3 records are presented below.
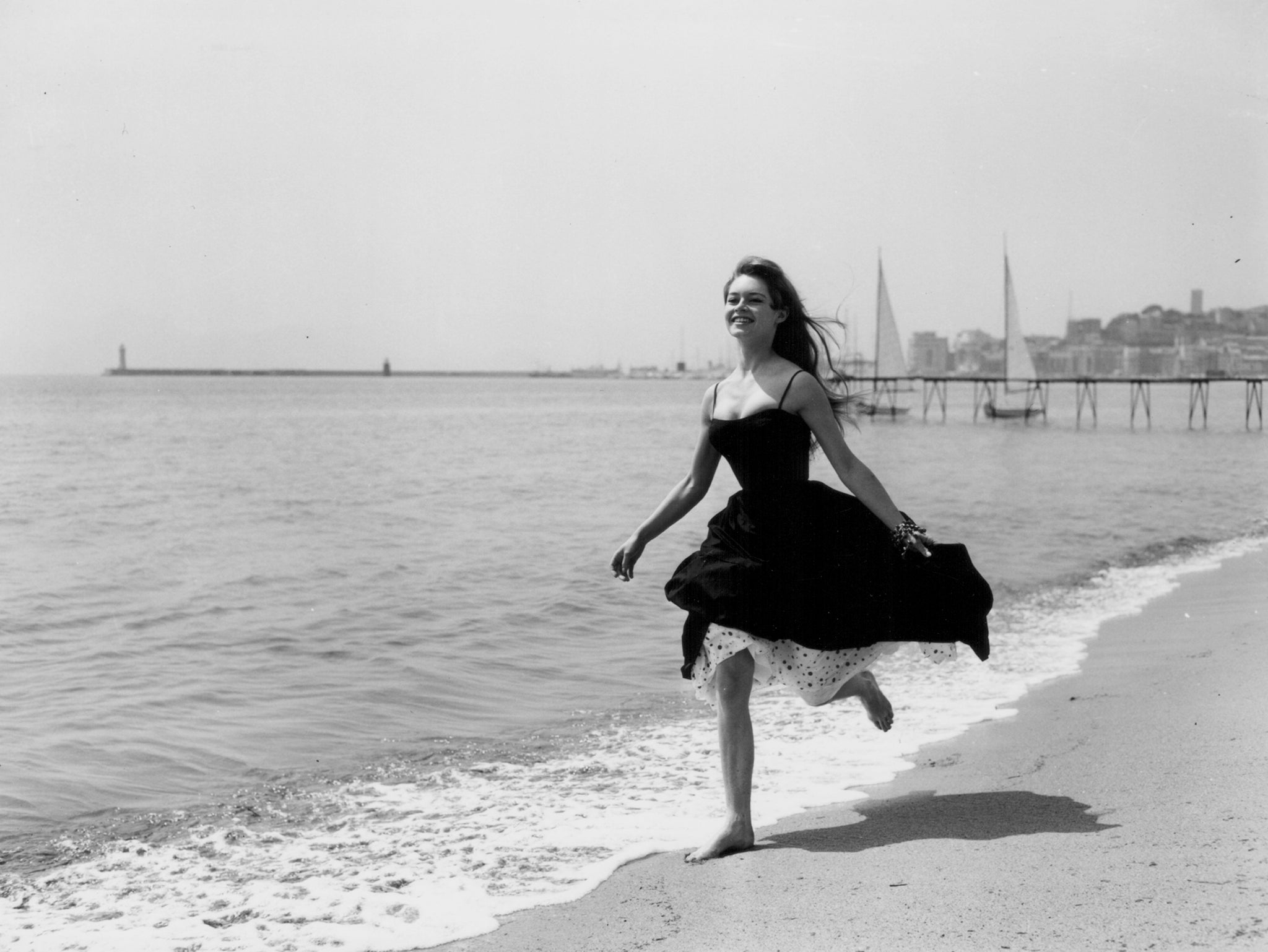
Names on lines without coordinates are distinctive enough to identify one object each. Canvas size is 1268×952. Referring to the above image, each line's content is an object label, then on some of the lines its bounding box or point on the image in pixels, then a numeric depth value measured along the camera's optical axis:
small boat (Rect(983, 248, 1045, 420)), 71.12
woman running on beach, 3.57
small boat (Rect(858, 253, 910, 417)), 75.06
